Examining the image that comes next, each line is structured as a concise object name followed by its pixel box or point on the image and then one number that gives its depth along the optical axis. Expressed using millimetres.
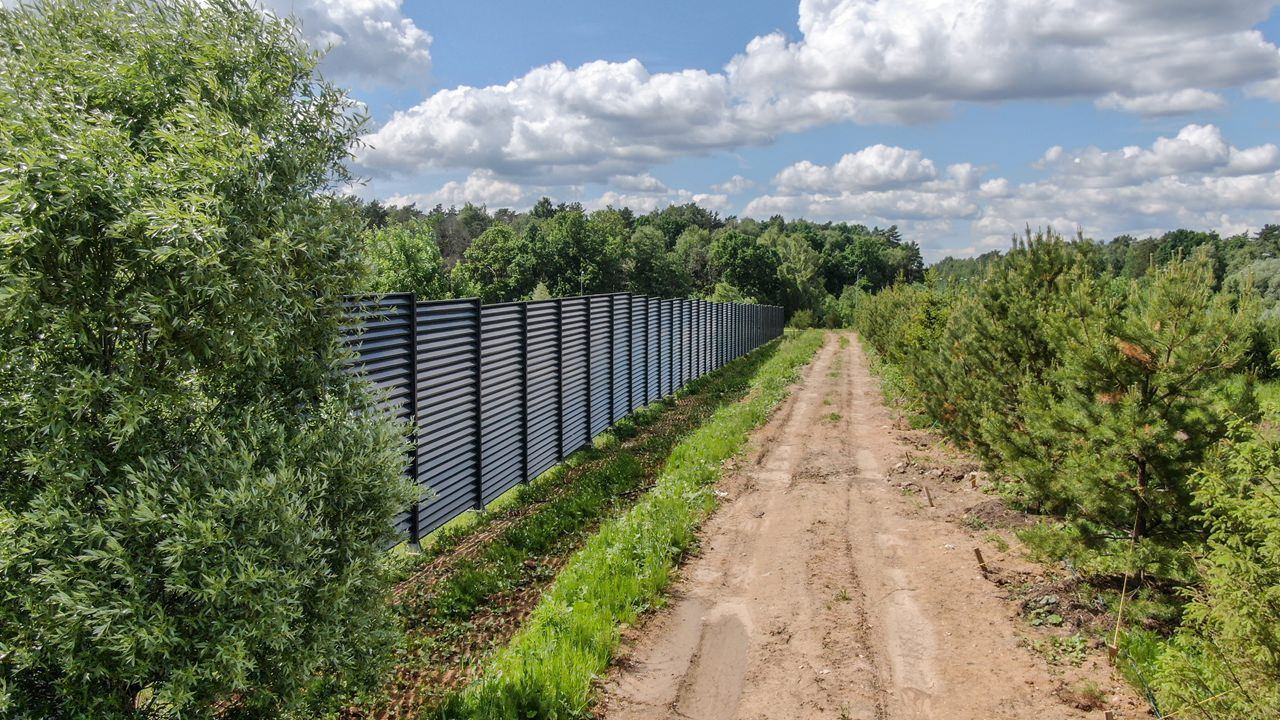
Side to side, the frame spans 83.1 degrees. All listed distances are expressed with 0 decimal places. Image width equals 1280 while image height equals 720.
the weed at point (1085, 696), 4844
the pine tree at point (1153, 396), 5480
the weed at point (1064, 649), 5446
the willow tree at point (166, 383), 2750
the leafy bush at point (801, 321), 71688
